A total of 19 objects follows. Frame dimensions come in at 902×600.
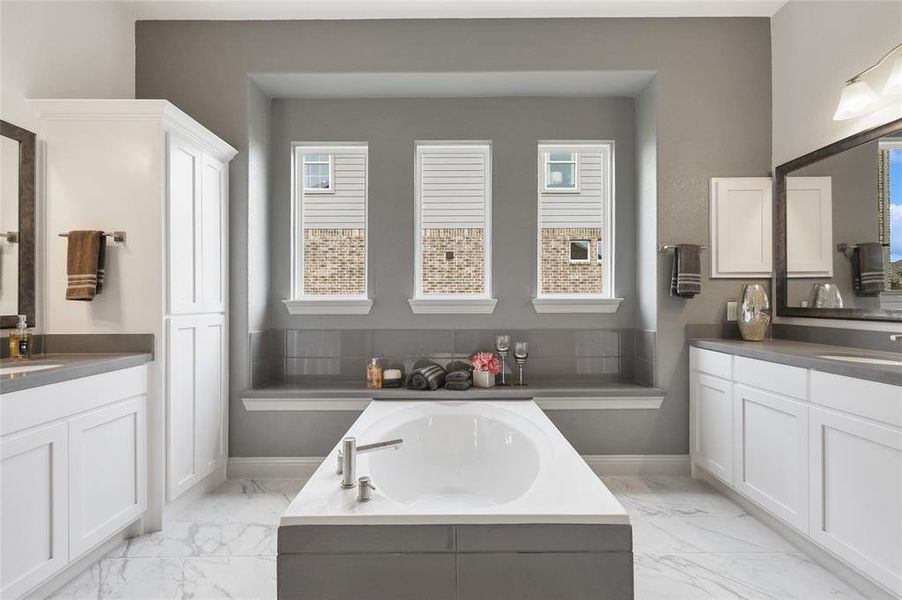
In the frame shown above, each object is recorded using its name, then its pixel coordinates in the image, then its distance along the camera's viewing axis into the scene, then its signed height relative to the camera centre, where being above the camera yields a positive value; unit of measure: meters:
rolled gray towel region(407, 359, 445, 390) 3.13 -0.47
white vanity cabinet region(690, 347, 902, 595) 1.73 -0.63
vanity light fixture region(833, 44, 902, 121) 2.27 +1.00
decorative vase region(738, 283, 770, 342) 2.96 -0.06
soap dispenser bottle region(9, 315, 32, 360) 2.23 -0.18
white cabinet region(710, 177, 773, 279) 3.16 +0.48
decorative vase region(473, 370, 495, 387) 3.22 -0.49
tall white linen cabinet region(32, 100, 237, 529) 2.40 +0.42
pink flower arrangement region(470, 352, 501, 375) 3.23 -0.39
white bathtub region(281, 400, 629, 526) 1.42 -0.61
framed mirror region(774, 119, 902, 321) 2.32 +0.37
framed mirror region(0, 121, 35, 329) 2.28 +0.36
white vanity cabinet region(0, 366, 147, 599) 1.70 -0.65
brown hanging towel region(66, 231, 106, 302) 2.30 +0.17
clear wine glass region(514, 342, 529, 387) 3.25 -0.32
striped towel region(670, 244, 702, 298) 3.05 +0.19
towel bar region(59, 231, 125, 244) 2.39 +0.31
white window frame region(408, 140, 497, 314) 3.43 +0.31
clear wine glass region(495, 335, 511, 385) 3.30 -0.27
